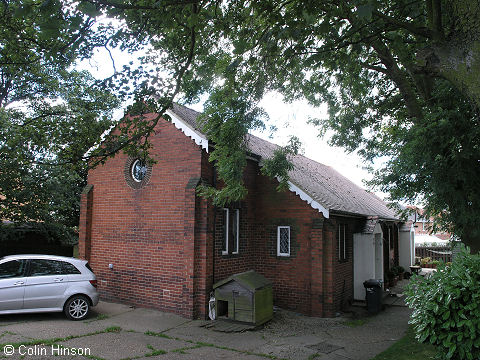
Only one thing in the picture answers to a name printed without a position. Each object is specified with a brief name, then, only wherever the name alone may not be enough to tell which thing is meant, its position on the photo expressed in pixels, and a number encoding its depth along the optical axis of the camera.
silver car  9.35
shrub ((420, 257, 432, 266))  26.65
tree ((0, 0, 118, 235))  7.93
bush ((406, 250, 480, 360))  5.81
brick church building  10.97
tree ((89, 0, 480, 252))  6.16
